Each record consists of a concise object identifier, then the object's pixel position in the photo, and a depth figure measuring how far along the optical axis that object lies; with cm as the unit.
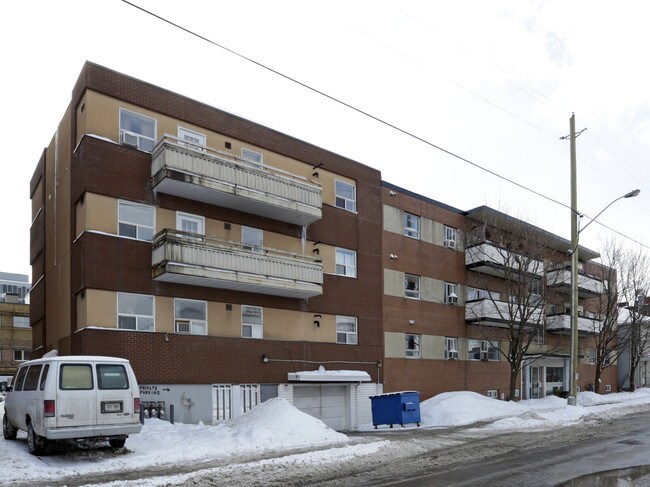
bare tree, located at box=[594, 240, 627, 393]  4203
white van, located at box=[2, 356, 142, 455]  1215
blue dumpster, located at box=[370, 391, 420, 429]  2217
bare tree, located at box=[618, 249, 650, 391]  4400
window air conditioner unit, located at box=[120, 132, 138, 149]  2003
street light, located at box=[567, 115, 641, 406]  2627
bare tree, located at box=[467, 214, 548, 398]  3106
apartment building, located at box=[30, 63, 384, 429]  1922
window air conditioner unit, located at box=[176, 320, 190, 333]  2042
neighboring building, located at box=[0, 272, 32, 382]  6203
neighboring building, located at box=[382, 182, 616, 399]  2975
